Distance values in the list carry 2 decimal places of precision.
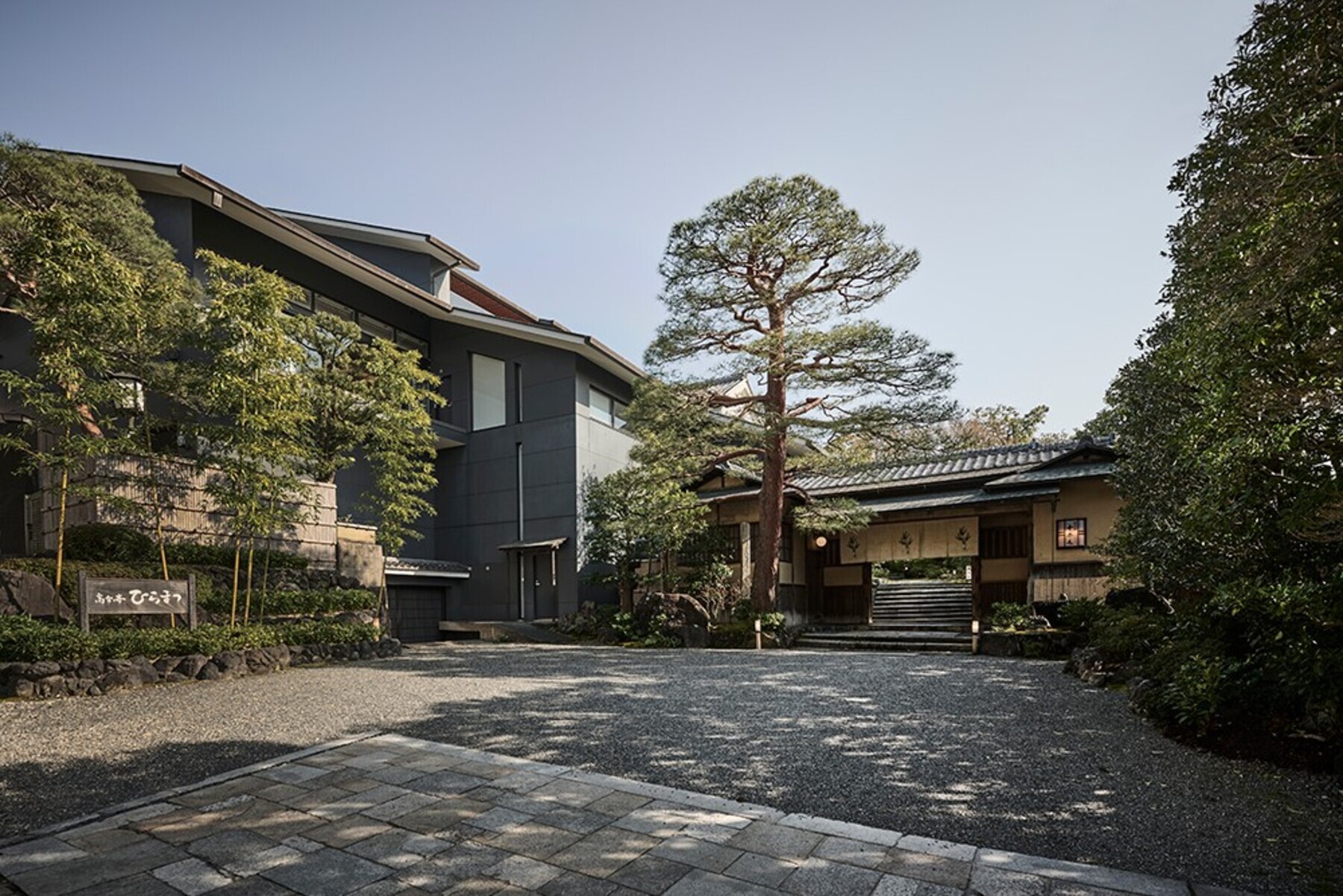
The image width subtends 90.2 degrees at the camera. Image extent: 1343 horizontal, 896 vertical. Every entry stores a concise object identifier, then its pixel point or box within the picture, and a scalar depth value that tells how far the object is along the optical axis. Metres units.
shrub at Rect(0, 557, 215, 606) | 8.16
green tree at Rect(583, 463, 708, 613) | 14.87
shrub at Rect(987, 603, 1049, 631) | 12.24
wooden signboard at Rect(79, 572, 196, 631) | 8.04
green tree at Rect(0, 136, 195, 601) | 7.97
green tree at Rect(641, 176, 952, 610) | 12.59
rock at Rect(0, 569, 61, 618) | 7.82
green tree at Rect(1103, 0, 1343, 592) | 3.28
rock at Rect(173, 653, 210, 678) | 8.50
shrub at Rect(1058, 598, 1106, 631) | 10.98
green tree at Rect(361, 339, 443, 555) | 13.62
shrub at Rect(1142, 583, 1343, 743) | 4.14
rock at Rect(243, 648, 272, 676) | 9.26
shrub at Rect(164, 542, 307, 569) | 9.90
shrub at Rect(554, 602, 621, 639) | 15.28
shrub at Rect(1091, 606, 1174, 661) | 7.43
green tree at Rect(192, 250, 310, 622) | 9.15
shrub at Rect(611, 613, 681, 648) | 13.80
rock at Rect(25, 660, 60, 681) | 7.25
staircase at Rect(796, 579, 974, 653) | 13.38
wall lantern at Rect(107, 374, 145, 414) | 8.73
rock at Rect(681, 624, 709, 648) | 13.71
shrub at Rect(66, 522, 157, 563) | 9.19
